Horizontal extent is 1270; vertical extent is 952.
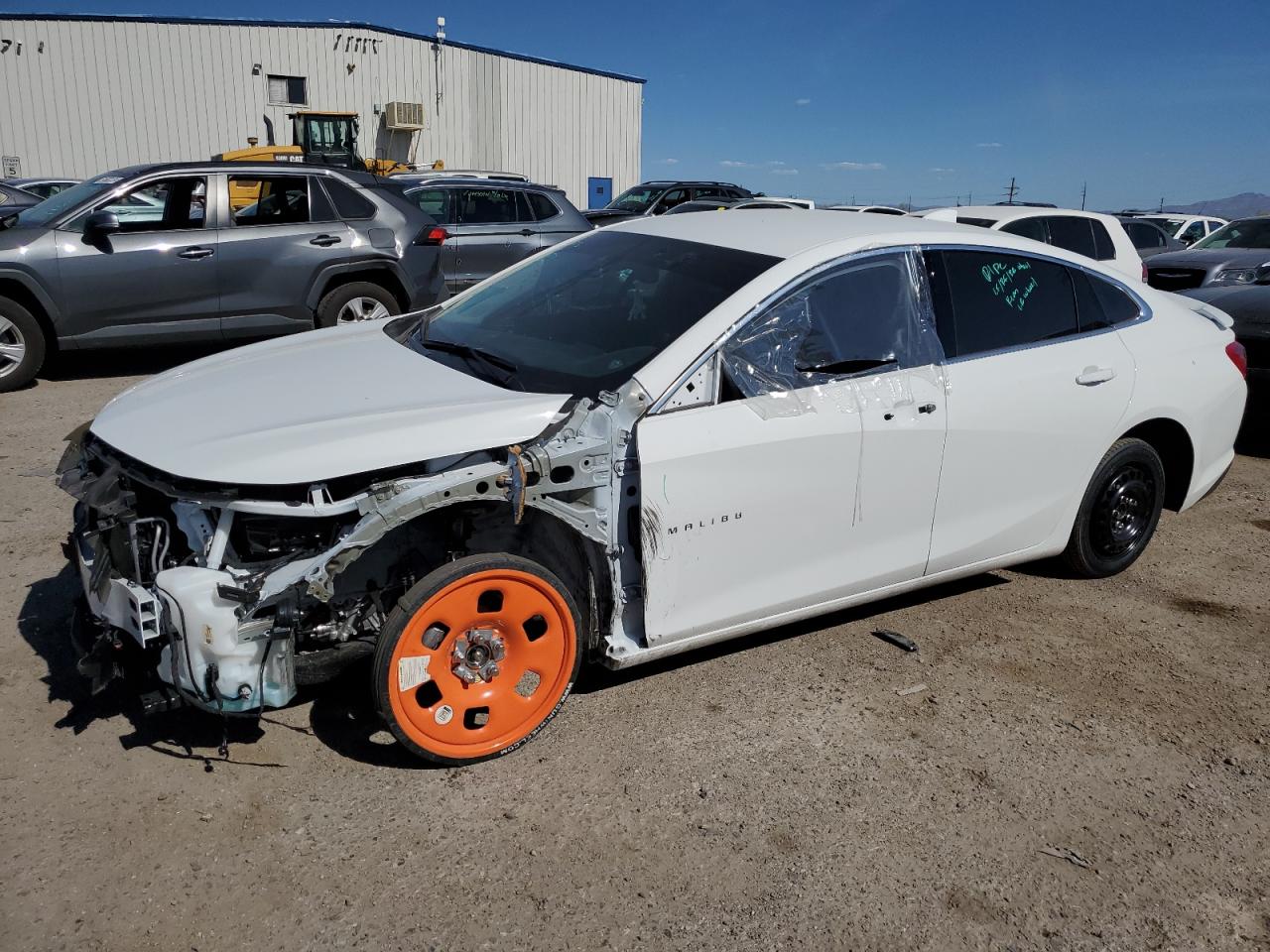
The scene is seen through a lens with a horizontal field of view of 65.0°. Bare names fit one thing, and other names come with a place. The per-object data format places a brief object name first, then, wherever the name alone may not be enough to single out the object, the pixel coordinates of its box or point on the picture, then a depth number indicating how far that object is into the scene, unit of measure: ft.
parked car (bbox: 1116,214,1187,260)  52.90
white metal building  90.74
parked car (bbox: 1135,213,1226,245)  63.16
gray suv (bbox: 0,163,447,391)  25.50
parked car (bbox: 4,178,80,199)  52.95
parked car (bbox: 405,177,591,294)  36.52
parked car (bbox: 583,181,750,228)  66.85
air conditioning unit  104.42
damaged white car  9.50
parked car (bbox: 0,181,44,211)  41.49
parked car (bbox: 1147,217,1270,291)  37.47
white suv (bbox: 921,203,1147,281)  34.47
